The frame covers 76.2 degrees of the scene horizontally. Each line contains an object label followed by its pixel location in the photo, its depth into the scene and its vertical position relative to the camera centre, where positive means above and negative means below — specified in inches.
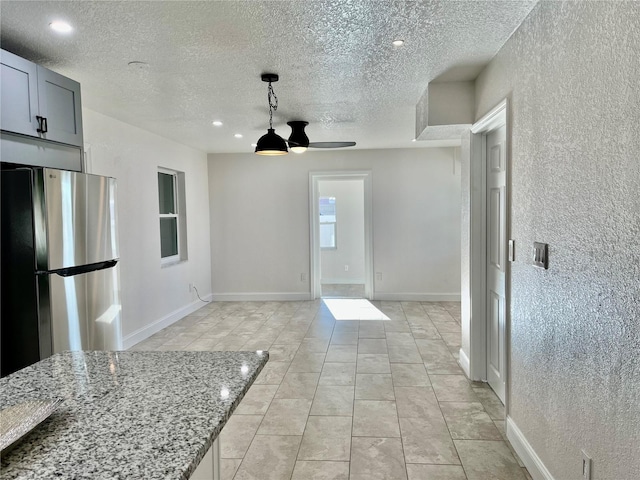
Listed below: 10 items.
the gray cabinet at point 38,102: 83.2 +28.0
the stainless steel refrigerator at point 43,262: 87.5 -7.8
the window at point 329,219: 319.9 +2.0
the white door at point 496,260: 112.3 -12.0
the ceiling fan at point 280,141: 125.8 +32.9
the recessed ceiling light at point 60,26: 80.7 +40.3
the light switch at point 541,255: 74.3 -7.0
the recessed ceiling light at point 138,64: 101.7 +40.7
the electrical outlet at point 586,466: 60.8 -37.6
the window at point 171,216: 211.5 +4.6
